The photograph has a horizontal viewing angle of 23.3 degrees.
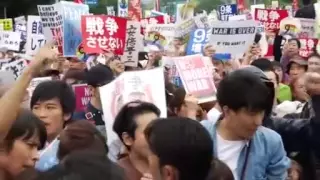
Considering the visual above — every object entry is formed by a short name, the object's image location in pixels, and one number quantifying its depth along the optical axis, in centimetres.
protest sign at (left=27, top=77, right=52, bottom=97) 679
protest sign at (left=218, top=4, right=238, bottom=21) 1448
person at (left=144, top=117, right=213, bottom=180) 266
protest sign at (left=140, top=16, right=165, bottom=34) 1487
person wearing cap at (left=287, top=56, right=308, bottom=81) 813
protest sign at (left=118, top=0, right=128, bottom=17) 1570
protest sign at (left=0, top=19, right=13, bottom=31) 1744
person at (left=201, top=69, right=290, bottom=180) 355
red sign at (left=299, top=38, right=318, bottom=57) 1049
